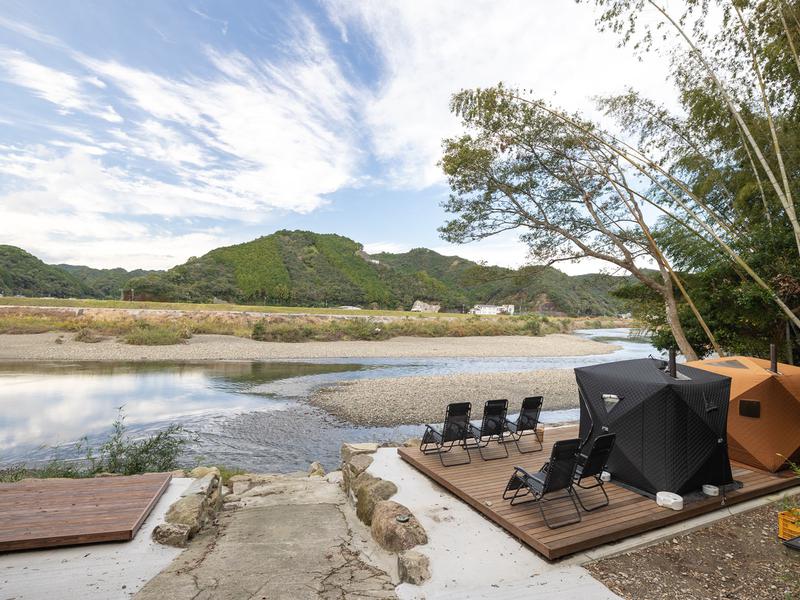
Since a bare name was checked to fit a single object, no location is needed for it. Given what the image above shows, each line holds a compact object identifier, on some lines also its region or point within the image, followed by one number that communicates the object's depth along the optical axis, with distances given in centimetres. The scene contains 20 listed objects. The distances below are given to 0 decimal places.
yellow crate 381
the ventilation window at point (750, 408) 584
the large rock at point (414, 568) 345
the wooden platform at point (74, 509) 385
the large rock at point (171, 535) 404
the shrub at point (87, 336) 2739
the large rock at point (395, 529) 403
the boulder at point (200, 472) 601
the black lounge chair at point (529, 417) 691
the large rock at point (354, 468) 596
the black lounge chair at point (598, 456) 435
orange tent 579
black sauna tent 475
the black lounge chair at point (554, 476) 415
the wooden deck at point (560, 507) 389
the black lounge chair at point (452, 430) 629
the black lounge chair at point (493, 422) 668
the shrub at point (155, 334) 2753
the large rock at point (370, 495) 492
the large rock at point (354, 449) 659
